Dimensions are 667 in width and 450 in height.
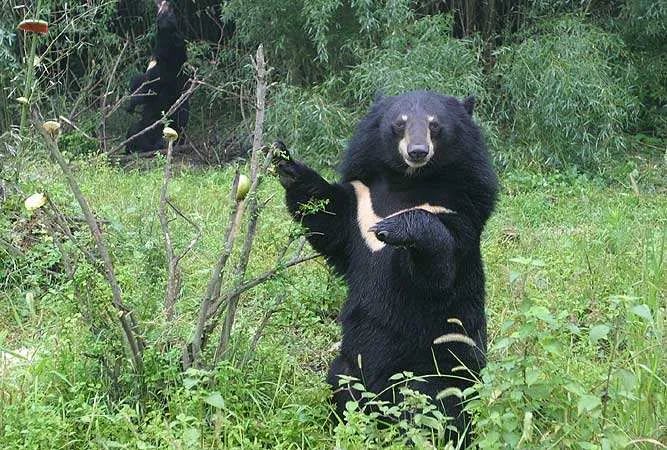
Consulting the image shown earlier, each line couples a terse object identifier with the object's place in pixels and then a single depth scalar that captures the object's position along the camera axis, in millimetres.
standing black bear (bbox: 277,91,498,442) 5824
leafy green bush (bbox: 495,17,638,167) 14992
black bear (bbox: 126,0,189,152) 18281
